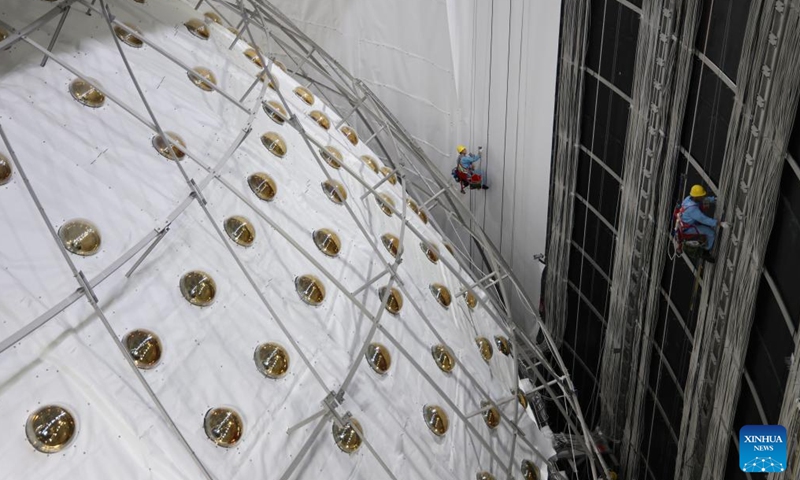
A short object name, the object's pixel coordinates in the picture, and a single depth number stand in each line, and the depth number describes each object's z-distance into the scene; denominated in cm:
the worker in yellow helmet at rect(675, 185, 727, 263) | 933
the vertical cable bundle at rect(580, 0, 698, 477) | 1020
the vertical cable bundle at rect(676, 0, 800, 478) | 762
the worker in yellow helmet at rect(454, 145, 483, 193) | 1560
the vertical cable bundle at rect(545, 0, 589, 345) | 1255
